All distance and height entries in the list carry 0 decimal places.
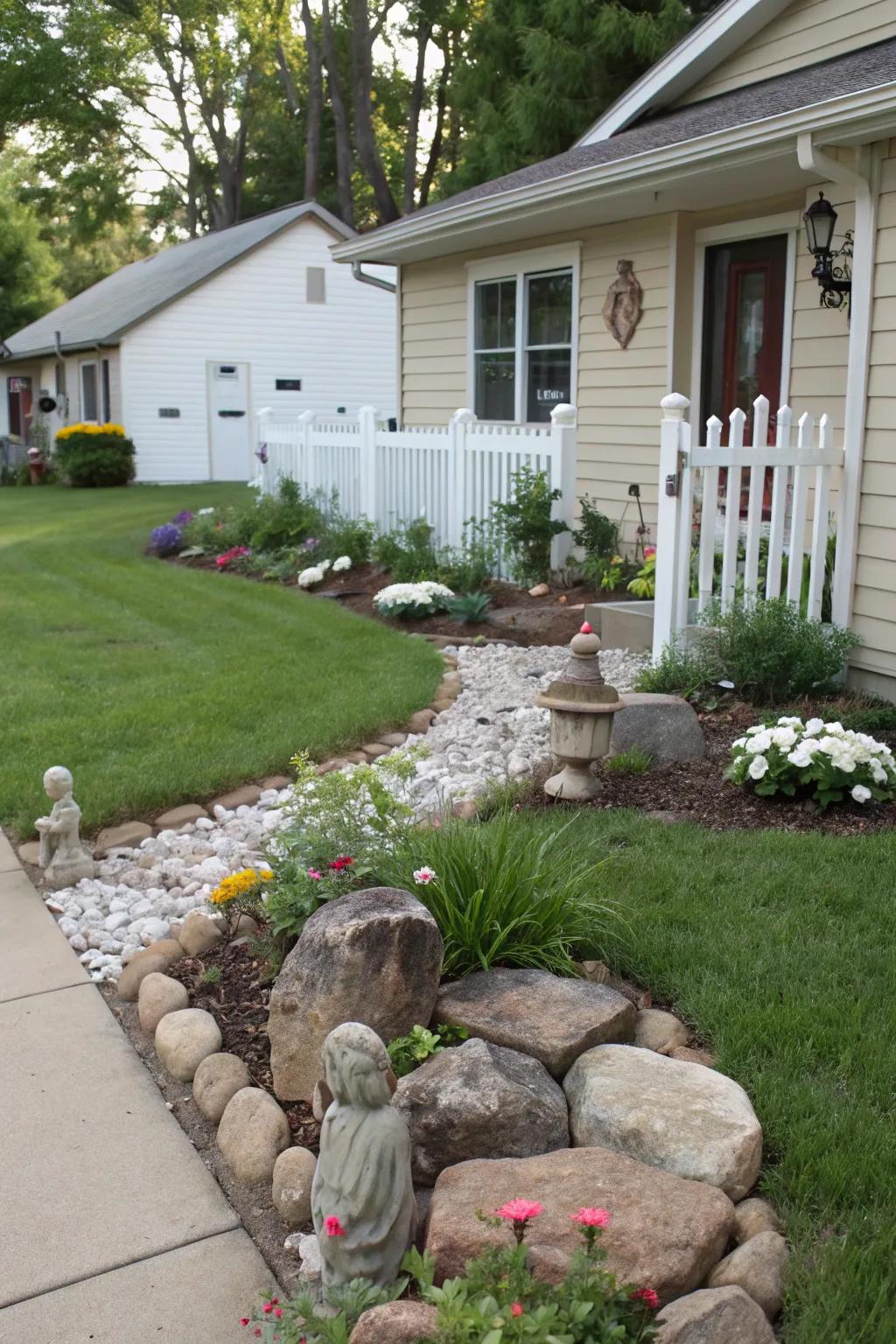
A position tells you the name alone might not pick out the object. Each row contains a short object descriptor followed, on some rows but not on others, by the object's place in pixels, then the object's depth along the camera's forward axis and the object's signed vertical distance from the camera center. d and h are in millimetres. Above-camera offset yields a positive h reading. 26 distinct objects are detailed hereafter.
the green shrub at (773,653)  5777 -1100
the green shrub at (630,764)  5027 -1395
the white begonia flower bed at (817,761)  4535 -1262
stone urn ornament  4582 -1073
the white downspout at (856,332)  6066 +392
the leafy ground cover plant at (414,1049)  2797 -1415
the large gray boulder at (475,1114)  2572 -1434
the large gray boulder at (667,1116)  2451 -1419
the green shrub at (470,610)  8250 -1285
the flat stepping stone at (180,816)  4871 -1570
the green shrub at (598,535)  9266 -899
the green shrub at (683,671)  5934 -1219
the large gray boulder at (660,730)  5117 -1283
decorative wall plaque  9211 +788
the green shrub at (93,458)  21844 -815
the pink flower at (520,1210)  2012 -1272
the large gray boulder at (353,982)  2832 -1285
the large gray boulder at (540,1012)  2828 -1386
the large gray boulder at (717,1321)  1995 -1441
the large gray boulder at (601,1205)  2164 -1437
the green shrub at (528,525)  8883 -796
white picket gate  5957 -445
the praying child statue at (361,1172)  2180 -1319
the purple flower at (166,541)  12469 -1274
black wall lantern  7125 +913
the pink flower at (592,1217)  2014 -1279
